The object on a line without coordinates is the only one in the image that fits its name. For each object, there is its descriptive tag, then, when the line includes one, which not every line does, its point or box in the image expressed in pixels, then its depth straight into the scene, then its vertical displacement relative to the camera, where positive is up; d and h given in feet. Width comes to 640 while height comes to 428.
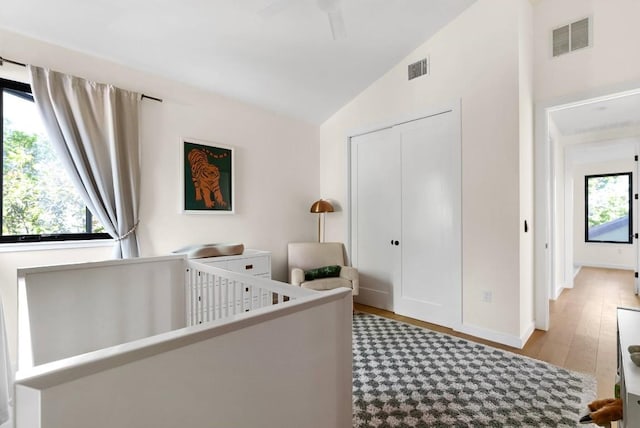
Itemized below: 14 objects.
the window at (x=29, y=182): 7.10 +0.86
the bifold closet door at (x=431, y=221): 9.95 -0.37
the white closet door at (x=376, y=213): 11.82 -0.07
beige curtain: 7.41 +1.96
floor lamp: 13.01 +0.22
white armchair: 11.02 -2.13
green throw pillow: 11.55 -2.36
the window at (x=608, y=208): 20.29 +0.02
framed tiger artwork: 9.91 +1.26
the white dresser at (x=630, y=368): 2.55 -1.63
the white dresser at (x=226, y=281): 6.33 -1.73
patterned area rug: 5.66 -3.90
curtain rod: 6.82 +3.58
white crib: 2.21 -1.51
